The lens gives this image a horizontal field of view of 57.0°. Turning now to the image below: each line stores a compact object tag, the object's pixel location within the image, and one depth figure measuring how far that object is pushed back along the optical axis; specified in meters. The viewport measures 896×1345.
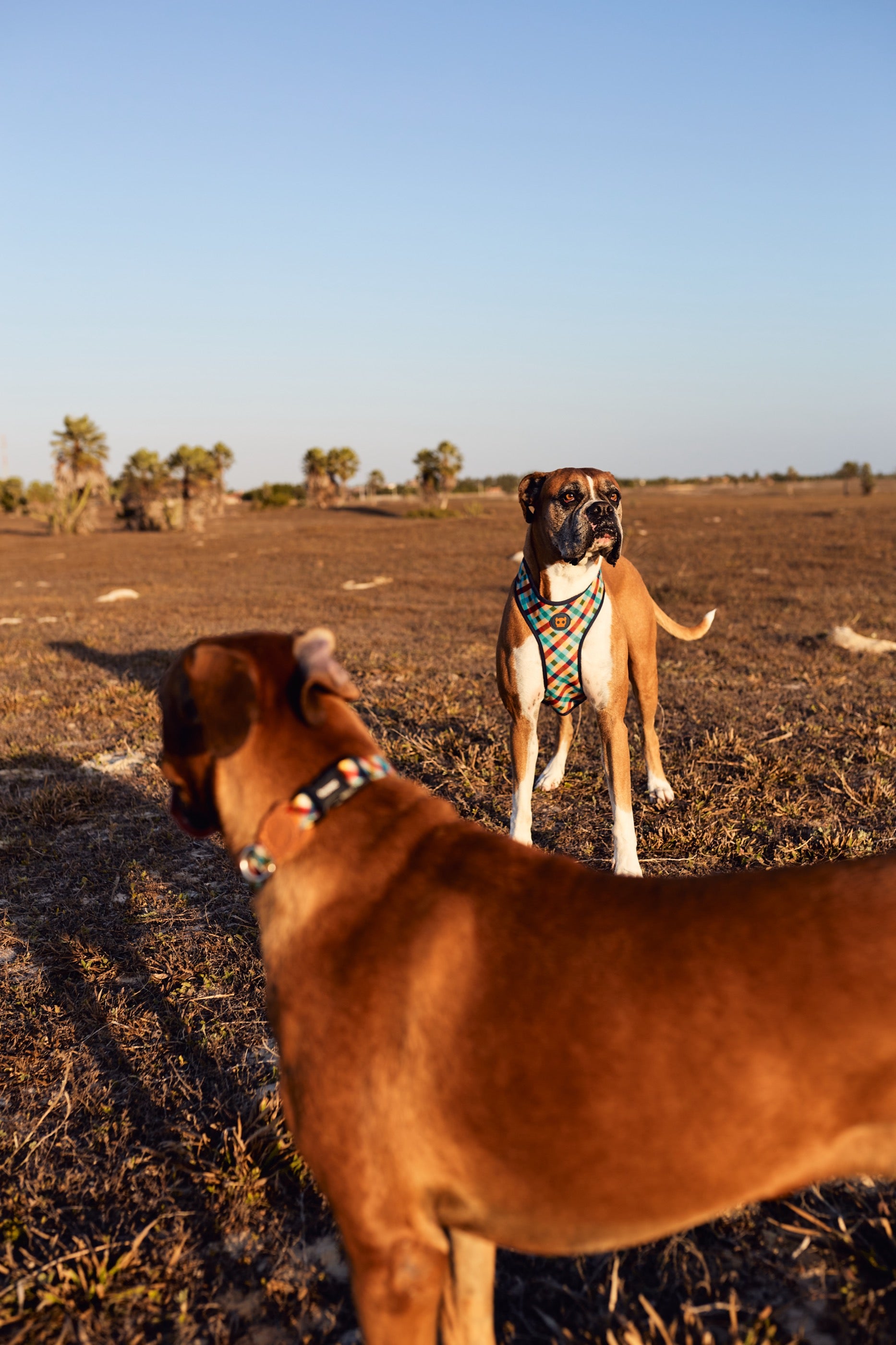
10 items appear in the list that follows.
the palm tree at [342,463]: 76.81
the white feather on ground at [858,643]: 10.49
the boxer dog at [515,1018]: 1.39
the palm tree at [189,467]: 51.81
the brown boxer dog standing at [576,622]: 4.45
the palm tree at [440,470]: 66.44
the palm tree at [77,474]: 48.47
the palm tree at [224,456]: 73.81
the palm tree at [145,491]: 50.78
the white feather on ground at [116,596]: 19.28
